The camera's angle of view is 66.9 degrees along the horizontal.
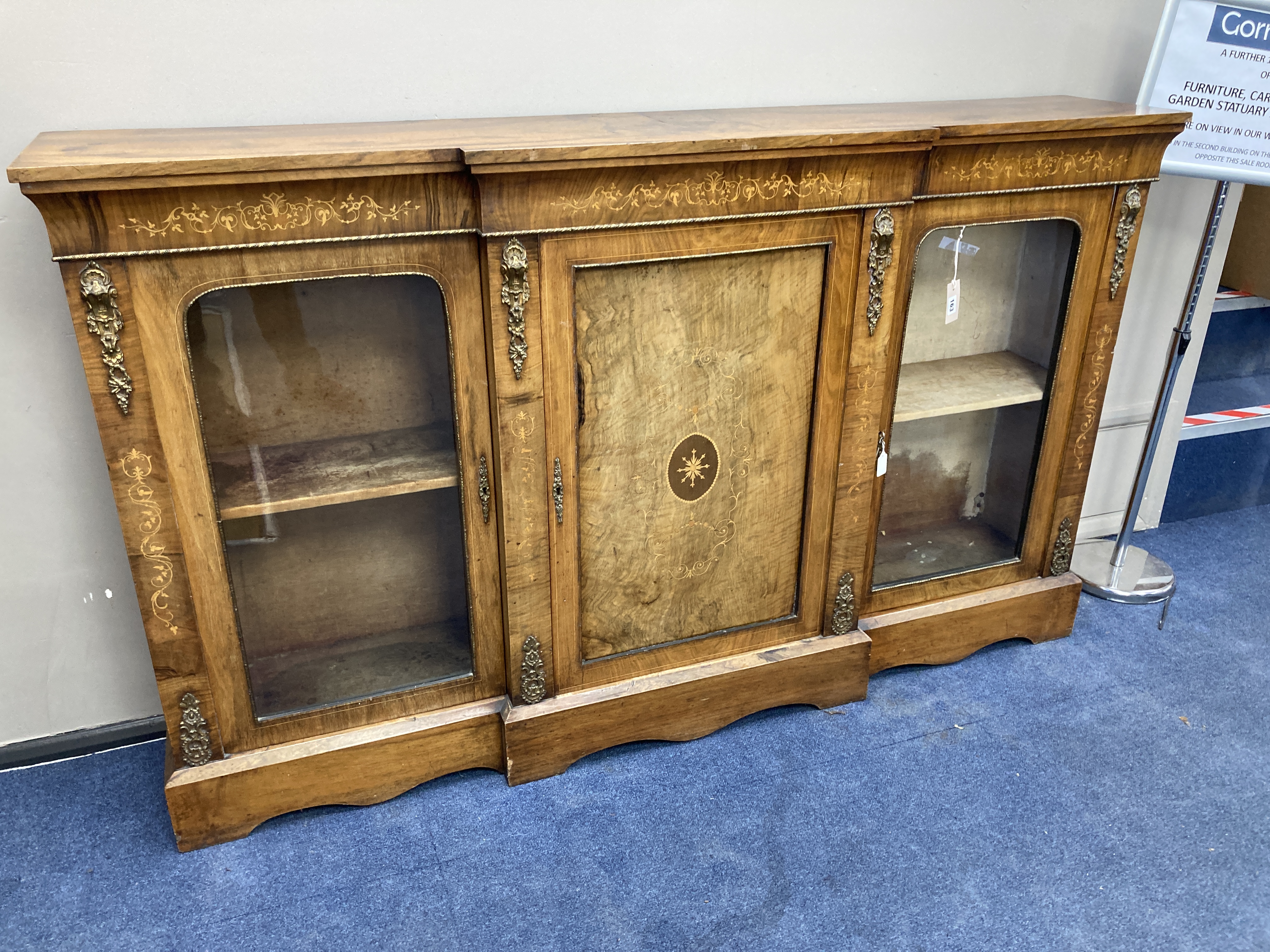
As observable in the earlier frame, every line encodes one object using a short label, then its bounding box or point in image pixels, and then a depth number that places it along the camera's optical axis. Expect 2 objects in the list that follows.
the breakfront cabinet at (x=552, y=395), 1.57
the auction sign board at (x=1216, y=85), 2.24
